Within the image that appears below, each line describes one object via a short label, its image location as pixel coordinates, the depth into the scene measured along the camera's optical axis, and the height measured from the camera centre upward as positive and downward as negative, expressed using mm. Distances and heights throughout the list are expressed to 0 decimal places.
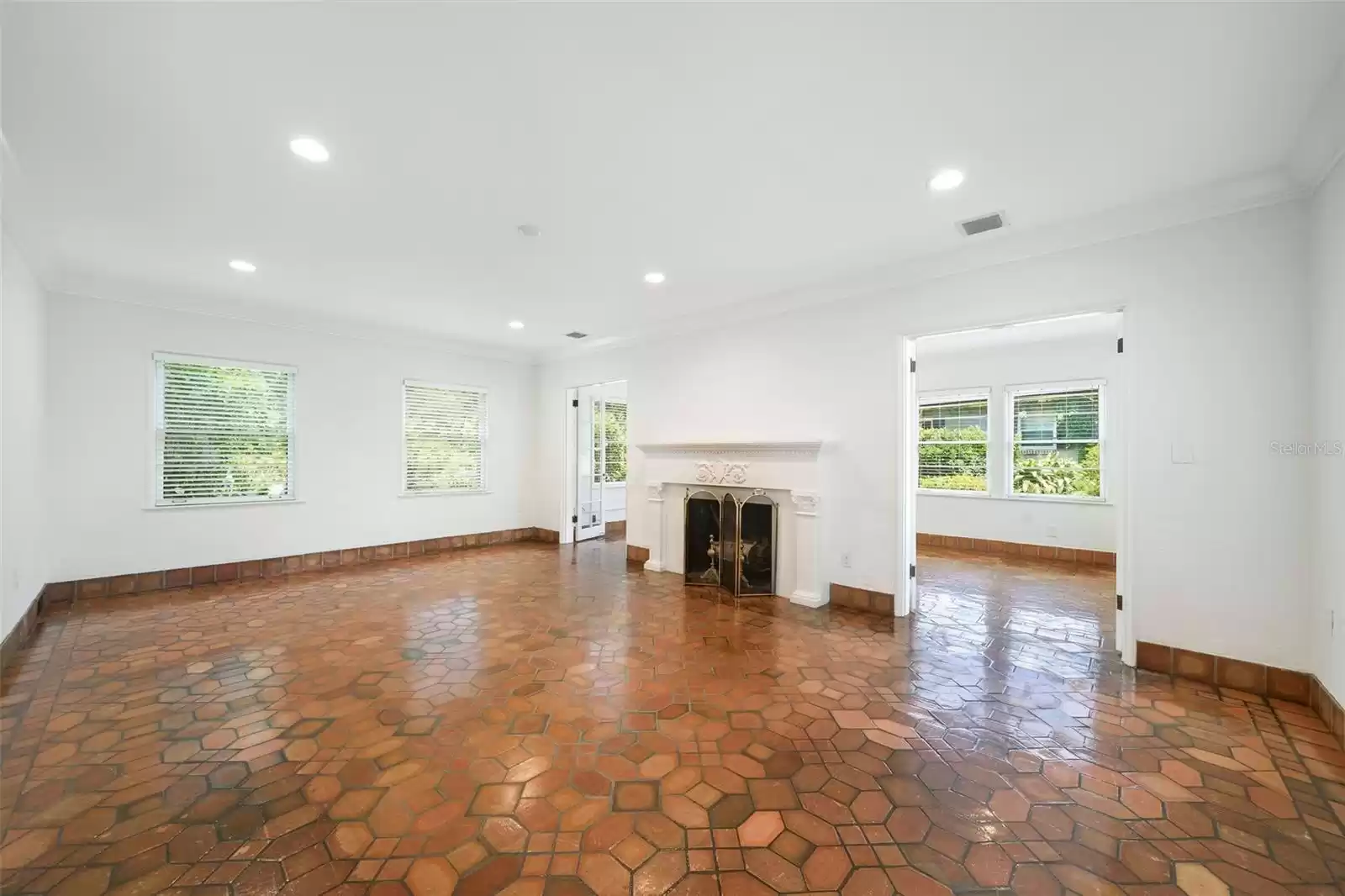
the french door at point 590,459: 6926 -32
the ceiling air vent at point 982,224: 3037 +1399
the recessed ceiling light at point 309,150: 2324 +1383
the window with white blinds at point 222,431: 4598 +203
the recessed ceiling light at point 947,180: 2574 +1406
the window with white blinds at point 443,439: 6141 +203
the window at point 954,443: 6602 +222
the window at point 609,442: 7164 +208
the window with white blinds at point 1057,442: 5859 +215
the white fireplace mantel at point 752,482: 4234 -226
